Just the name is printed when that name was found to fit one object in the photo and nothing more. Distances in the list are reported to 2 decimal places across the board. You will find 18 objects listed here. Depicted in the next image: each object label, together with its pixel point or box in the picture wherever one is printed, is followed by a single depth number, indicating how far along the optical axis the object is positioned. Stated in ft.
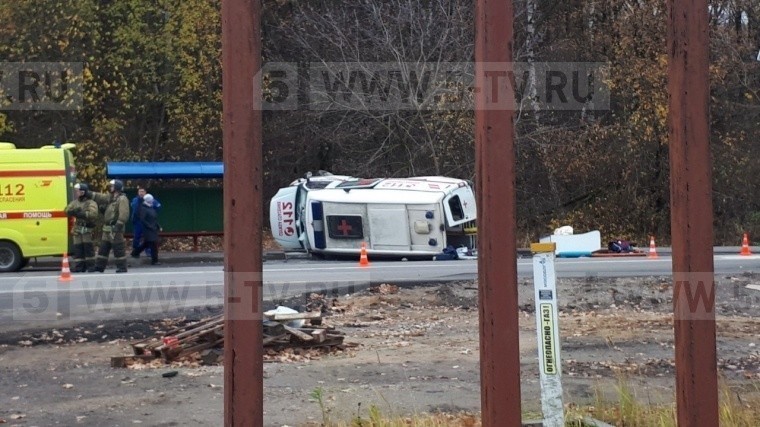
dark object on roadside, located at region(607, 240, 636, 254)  82.71
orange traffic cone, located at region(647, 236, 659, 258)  78.18
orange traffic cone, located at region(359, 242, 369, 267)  73.41
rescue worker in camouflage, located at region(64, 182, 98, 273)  68.95
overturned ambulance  81.66
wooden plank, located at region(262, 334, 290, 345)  39.93
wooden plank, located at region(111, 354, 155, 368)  38.09
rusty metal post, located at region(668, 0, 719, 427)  17.97
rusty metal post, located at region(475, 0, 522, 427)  17.40
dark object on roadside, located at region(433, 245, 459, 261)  80.74
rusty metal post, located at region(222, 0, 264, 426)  16.39
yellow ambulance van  72.08
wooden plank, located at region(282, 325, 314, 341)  40.34
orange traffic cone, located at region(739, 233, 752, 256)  79.74
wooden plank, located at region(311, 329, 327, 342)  40.57
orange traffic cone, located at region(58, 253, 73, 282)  61.98
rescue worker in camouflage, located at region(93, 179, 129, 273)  69.62
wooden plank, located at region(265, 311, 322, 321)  42.27
